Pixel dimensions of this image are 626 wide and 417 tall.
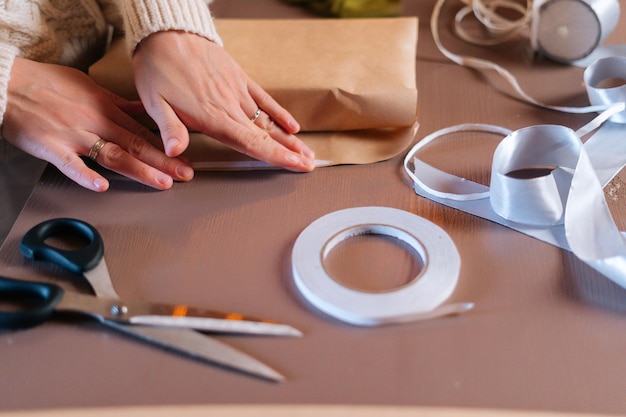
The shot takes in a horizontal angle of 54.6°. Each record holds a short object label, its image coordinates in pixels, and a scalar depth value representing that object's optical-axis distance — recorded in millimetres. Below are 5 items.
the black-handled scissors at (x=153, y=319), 449
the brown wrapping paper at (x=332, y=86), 658
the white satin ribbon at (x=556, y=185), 524
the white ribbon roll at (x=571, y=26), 740
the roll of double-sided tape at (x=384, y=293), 472
